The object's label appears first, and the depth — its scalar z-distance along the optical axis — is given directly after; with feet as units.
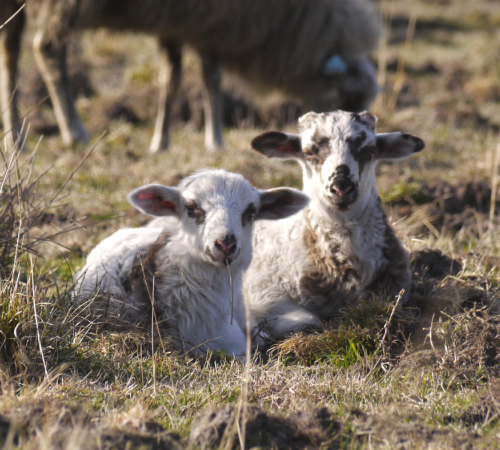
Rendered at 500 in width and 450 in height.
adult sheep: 49.21
